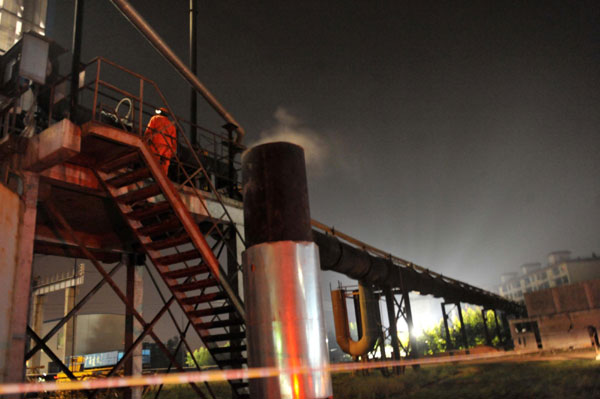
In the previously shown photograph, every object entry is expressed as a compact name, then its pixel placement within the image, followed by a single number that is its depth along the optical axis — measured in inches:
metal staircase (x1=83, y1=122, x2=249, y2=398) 305.3
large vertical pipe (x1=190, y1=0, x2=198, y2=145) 590.1
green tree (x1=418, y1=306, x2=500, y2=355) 1771.7
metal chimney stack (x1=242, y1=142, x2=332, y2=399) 154.9
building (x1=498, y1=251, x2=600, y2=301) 3152.8
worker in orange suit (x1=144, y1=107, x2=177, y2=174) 363.9
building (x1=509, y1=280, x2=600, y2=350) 751.1
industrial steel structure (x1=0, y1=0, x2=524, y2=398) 165.9
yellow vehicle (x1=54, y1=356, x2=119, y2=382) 1086.4
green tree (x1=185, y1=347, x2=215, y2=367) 2768.2
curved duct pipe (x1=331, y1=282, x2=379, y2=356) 730.8
